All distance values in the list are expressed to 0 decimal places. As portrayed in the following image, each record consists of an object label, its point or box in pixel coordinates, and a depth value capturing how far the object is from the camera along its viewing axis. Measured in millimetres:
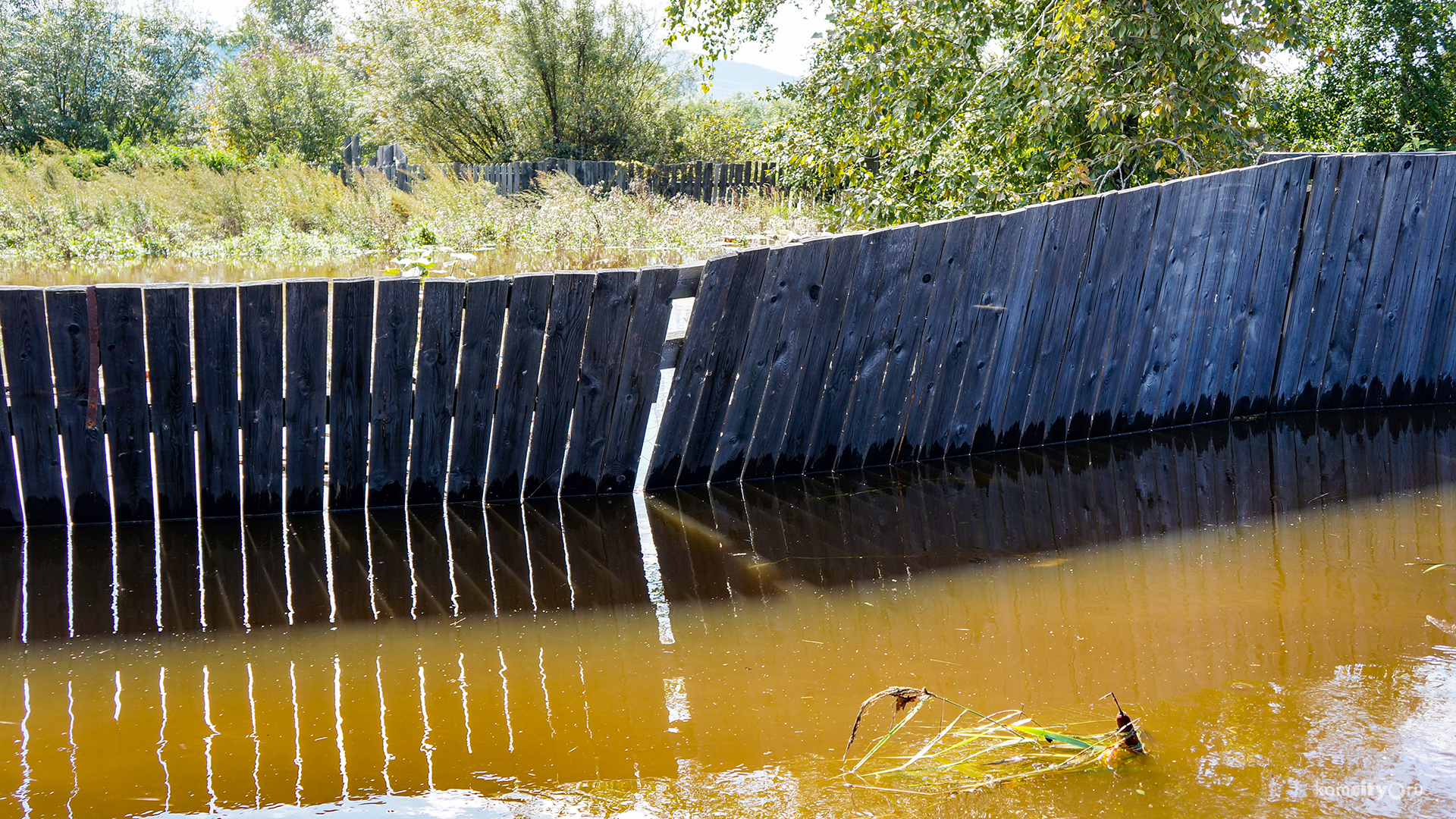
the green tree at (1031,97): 6770
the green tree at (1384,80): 14938
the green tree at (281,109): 30906
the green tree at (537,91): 23656
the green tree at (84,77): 30734
